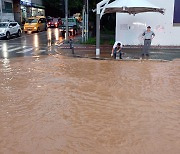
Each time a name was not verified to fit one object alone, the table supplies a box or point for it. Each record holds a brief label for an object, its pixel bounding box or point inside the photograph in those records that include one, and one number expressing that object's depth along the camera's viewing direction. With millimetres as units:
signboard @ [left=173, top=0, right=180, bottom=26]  21047
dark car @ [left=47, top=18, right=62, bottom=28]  49256
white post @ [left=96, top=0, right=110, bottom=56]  16250
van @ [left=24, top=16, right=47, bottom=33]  37412
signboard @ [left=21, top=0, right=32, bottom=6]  46712
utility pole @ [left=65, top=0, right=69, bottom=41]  24950
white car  27308
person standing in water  16047
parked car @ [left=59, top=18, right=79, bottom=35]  34694
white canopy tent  16453
